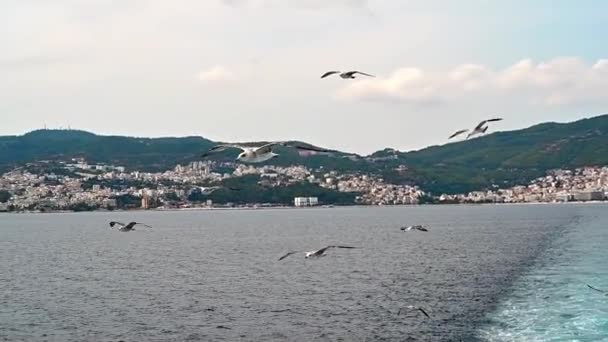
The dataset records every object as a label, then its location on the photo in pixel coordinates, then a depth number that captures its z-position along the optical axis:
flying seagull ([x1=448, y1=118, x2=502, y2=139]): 23.61
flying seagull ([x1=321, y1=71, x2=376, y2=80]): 22.53
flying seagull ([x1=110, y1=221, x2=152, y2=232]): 41.40
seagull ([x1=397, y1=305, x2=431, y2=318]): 33.96
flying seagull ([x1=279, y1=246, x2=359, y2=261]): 26.33
